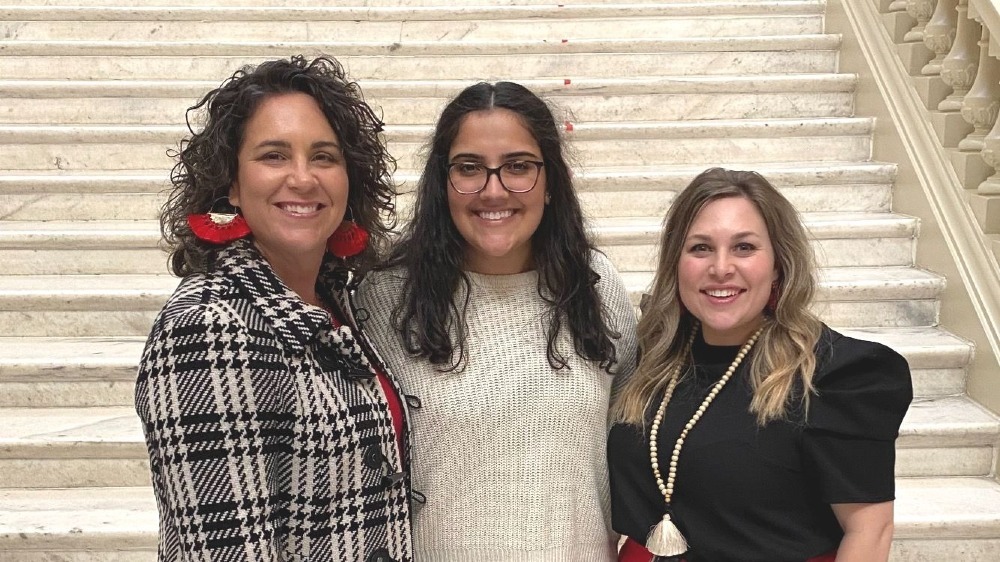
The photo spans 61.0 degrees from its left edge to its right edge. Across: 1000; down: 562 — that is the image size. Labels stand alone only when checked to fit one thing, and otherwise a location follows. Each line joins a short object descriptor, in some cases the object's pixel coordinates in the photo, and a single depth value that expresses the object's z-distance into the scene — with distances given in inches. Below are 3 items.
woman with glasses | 61.6
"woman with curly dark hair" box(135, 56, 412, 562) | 45.0
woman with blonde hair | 54.9
